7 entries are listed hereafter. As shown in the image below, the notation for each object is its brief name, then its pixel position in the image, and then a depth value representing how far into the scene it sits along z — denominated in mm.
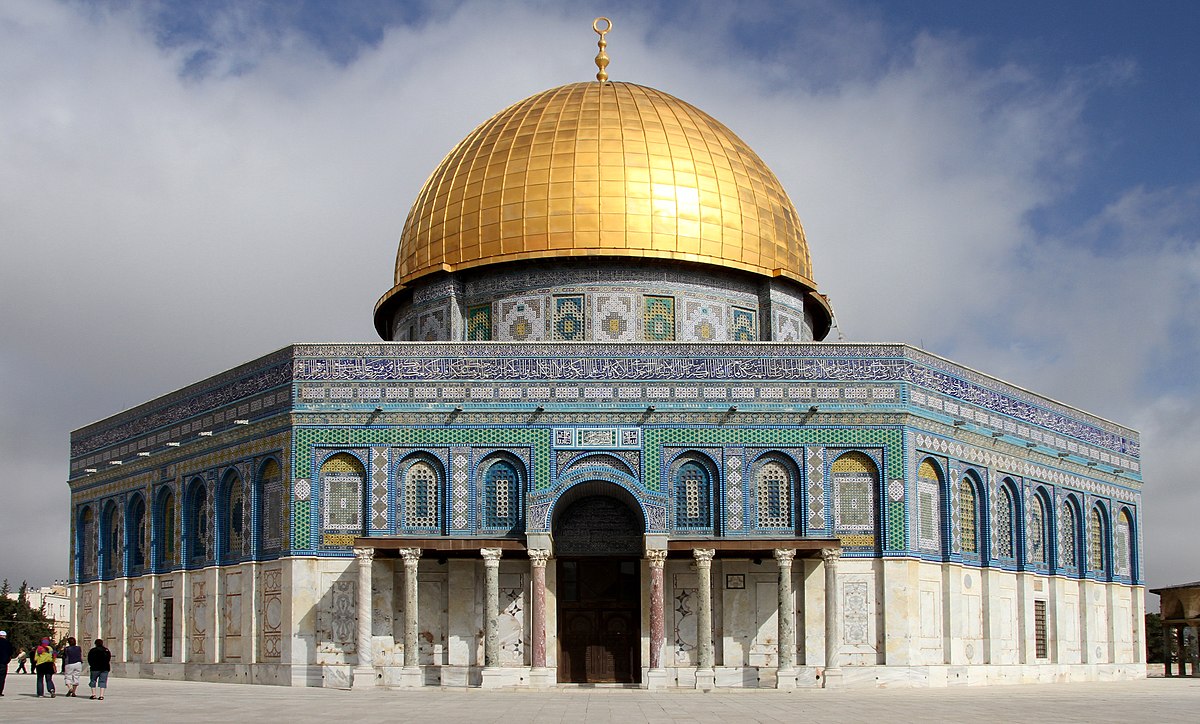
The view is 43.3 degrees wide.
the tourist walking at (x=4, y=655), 23359
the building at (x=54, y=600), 106200
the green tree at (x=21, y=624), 65312
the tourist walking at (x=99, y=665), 23344
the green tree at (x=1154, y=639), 64688
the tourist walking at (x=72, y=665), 24547
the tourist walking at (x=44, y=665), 23906
